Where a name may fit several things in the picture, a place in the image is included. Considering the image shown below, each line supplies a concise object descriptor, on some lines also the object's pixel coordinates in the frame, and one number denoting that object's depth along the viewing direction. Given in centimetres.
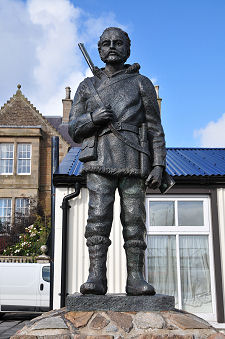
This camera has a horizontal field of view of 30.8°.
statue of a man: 401
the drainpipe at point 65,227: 959
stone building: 2650
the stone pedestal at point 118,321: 342
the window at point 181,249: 1016
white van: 1359
